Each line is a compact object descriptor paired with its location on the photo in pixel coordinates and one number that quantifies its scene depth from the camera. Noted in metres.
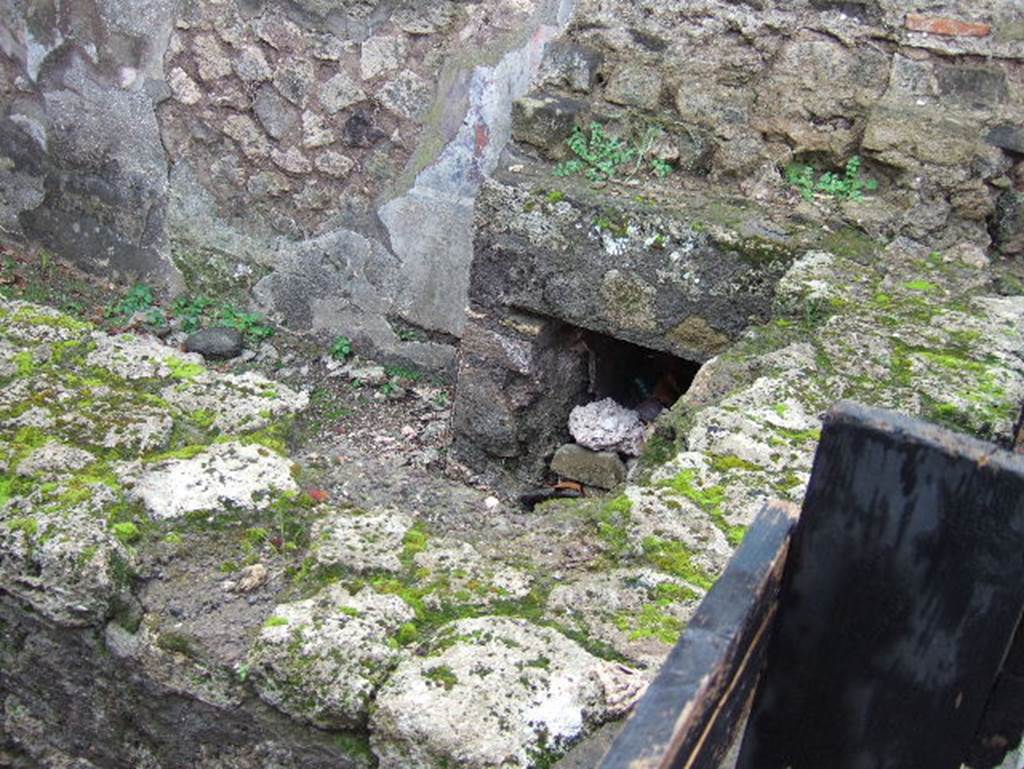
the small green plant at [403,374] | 4.27
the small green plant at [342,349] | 4.35
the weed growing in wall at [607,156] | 3.32
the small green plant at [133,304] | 4.50
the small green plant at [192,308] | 4.50
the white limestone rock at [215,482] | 2.01
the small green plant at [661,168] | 3.32
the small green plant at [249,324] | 4.43
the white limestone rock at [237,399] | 2.28
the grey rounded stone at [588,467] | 3.53
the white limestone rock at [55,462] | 2.03
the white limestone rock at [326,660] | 1.65
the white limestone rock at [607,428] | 3.53
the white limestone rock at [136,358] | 2.41
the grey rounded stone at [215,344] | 4.32
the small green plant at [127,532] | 1.91
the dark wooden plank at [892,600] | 0.96
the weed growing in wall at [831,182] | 3.19
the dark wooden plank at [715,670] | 0.85
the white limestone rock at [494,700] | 1.56
